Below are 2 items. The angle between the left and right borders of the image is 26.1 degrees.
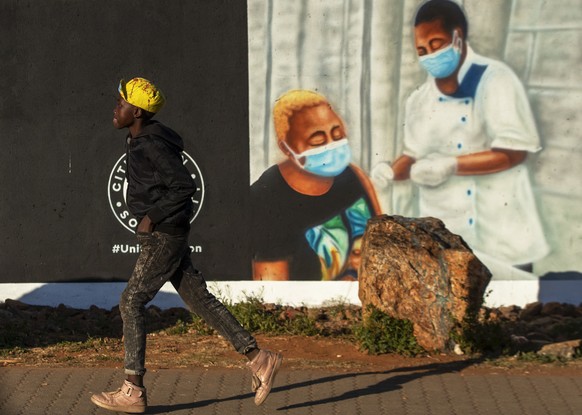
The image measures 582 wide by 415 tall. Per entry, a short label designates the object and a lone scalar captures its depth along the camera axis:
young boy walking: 7.36
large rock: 9.02
